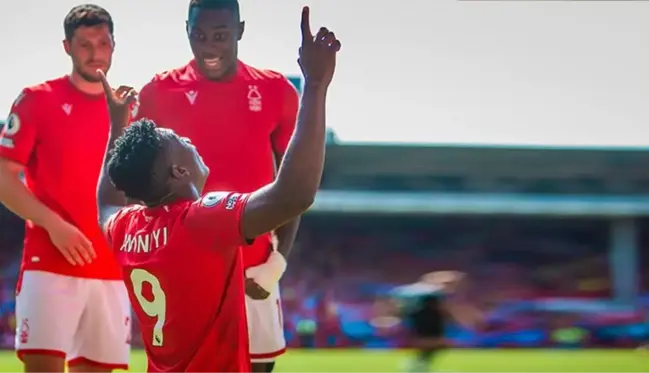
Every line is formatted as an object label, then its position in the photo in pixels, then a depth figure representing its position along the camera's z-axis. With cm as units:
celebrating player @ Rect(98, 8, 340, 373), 515
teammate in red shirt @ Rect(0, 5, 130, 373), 781
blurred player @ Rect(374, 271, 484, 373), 1822
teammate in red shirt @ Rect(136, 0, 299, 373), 732
